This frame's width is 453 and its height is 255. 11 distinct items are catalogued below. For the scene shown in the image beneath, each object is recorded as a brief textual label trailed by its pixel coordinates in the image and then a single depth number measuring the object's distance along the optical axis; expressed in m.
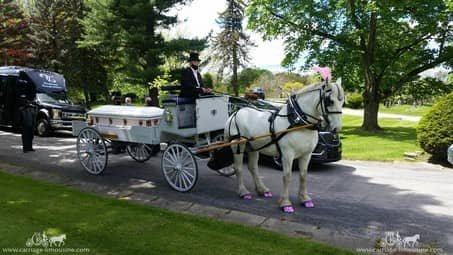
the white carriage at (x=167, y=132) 7.14
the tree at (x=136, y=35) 23.62
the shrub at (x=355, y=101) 38.19
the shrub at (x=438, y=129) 10.43
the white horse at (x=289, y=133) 5.57
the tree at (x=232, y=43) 35.62
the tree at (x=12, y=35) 32.25
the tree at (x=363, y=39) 18.83
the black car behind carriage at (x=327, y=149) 9.15
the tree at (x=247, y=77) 38.00
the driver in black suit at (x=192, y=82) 7.02
